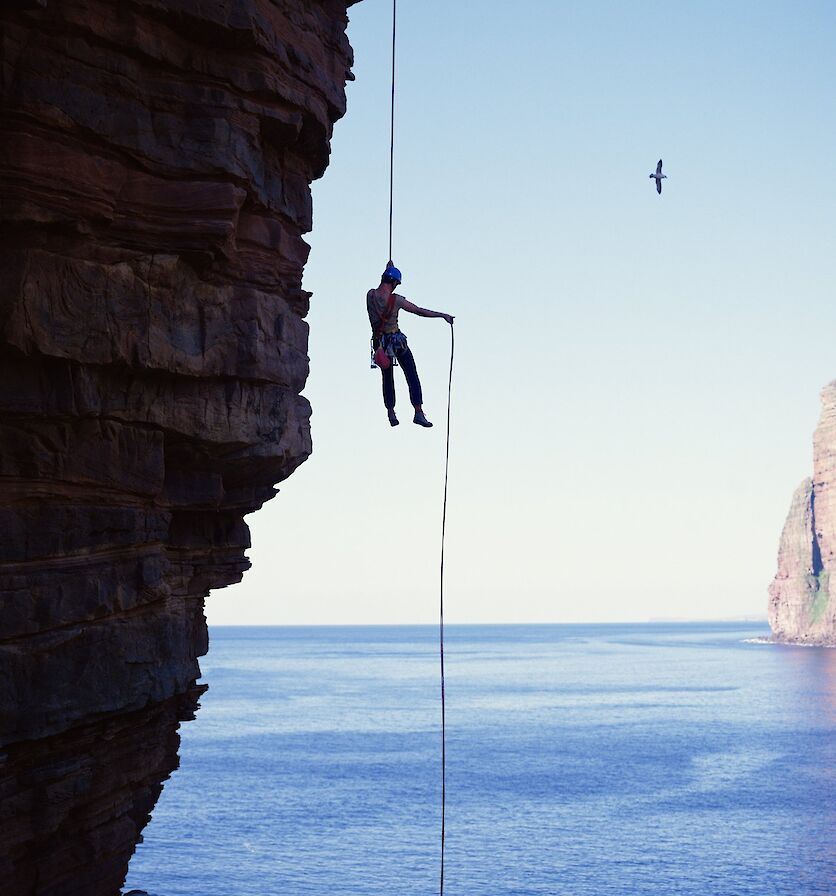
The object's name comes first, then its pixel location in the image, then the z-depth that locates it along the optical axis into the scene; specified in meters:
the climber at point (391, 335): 15.30
